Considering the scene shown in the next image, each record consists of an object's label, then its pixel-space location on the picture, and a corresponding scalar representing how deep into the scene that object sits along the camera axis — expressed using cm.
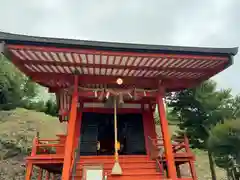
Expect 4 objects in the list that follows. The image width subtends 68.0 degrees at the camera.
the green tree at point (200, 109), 850
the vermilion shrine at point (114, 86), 408
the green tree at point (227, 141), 544
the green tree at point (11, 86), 1360
